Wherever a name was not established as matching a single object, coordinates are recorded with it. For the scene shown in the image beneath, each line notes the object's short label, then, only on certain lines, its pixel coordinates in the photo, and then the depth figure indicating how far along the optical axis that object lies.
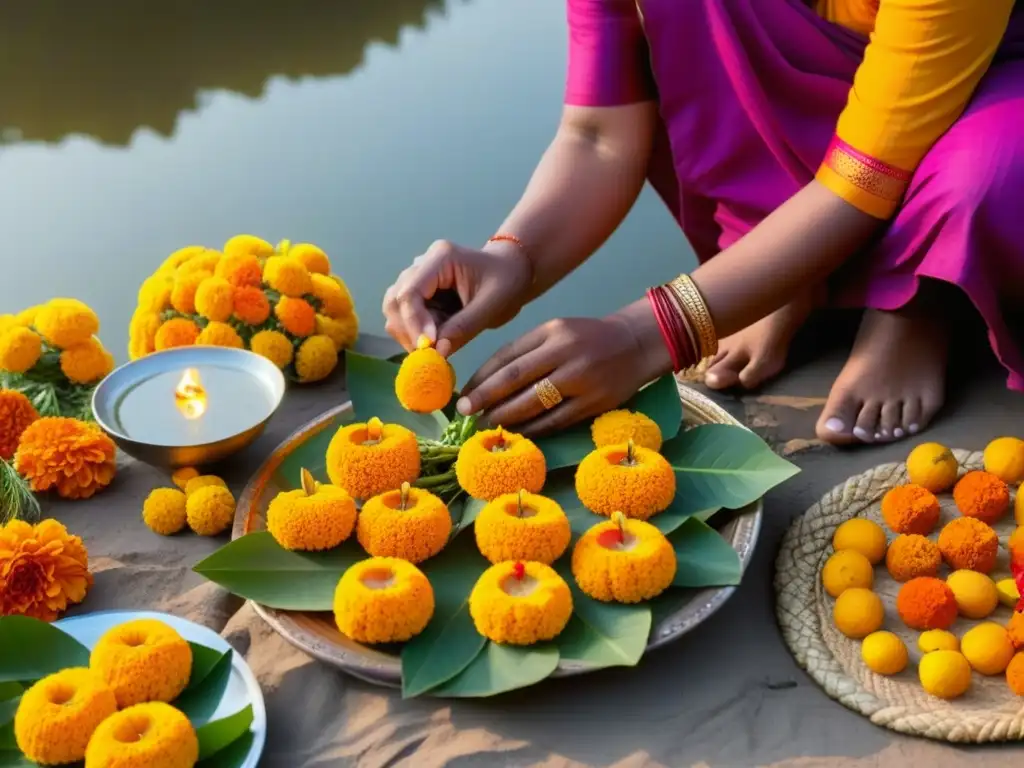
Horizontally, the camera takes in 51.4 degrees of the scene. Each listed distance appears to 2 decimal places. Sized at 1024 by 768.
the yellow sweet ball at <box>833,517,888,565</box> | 1.54
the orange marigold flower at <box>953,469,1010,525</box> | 1.58
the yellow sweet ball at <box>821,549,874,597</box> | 1.49
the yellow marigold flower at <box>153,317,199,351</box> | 2.05
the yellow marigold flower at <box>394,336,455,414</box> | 1.55
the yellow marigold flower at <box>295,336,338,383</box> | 2.15
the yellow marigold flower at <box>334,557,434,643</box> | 1.29
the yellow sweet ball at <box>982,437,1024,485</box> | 1.65
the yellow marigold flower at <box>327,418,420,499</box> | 1.50
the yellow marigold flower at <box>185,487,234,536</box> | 1.71
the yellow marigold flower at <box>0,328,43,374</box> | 1.96
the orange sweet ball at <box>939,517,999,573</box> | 1.50
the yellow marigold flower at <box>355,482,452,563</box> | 1.41
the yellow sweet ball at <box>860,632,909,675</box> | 1.38
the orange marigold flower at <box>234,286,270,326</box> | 2.09
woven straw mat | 1.31
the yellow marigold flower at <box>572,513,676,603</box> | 1.33
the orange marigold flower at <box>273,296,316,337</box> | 2.12
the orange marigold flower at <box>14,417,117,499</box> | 1.79
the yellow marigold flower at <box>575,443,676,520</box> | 1.46
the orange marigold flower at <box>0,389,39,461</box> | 1.85
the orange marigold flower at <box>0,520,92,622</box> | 1.50
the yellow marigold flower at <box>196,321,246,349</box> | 2.04
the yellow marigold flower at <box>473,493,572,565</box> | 1.38
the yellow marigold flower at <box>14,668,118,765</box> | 1.18
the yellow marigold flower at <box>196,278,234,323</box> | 2.06
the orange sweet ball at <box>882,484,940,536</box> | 1.56
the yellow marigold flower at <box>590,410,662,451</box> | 1.58
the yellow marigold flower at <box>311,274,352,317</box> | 2.24
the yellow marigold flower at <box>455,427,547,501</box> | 1.49
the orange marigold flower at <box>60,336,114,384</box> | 2.02
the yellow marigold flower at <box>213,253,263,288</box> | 2.13
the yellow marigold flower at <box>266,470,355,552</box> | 1.42
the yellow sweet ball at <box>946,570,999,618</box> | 1.45
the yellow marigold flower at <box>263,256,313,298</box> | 2.15
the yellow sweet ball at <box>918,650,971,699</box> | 1.33
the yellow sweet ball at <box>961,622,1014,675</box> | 1.37
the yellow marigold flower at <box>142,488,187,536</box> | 1.74
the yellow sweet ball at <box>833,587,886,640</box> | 1.43
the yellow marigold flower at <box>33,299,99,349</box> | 2.00
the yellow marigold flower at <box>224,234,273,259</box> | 2.22
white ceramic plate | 1.28
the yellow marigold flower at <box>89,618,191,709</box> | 1.26
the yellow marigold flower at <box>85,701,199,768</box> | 1.14
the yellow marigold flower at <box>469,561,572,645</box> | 1.28
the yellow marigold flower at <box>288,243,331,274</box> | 2.28
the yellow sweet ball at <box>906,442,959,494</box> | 1.65
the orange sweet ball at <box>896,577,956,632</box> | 1.42
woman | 1.65
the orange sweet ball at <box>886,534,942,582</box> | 1.50
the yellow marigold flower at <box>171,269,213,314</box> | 2.10
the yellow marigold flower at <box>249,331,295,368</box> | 2.08
